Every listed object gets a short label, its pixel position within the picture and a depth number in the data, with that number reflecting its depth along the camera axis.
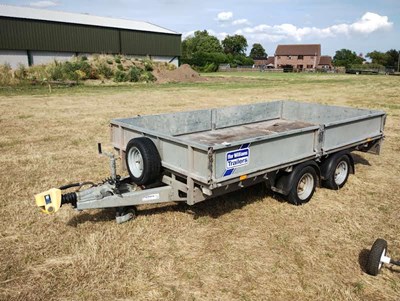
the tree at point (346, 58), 91.50
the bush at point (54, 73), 25.61
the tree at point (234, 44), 118.00
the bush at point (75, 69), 26.45
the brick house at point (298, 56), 96.38
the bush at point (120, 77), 28.62
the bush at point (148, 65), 33.00
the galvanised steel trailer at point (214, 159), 4.07
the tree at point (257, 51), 136.38
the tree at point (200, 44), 93.62
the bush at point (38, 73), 25.19
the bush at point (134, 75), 29.02
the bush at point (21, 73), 24.95
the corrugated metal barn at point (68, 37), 33.19
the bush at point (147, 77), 29.67
